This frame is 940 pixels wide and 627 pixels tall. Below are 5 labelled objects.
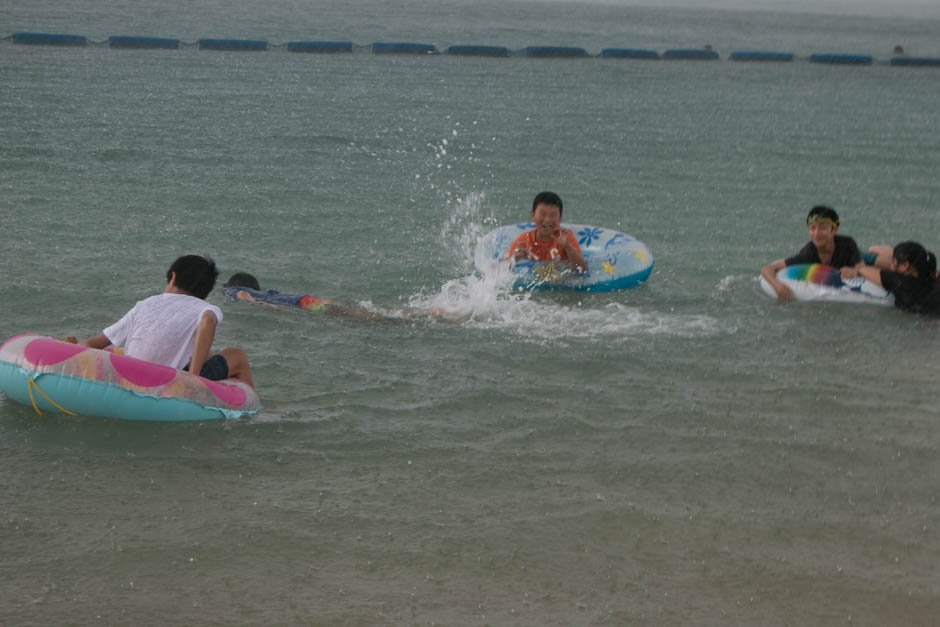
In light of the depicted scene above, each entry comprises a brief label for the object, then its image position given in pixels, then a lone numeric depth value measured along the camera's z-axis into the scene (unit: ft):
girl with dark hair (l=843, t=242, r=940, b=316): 48.80
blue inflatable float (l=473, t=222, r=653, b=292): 53.16
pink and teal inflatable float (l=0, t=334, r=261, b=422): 35.14
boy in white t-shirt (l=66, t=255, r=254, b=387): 35.42
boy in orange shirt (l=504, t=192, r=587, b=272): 52.33
